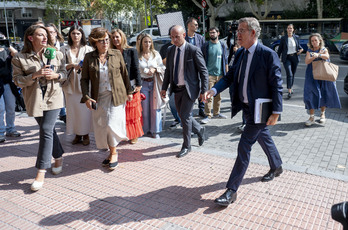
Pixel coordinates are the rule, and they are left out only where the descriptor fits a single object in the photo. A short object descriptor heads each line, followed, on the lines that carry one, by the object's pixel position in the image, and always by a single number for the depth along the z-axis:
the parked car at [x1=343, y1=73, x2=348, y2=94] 8.70
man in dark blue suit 3.54
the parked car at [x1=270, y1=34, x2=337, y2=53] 20.74
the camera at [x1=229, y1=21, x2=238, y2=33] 7.36
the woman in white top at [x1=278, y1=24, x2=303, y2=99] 9.46
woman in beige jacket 4.11
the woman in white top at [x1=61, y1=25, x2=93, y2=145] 5.48
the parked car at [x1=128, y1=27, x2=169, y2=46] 27.91
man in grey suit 5.11
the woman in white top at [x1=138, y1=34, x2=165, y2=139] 6.07
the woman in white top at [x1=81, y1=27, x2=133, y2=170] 4.46
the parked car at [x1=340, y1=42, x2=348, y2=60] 16.64
